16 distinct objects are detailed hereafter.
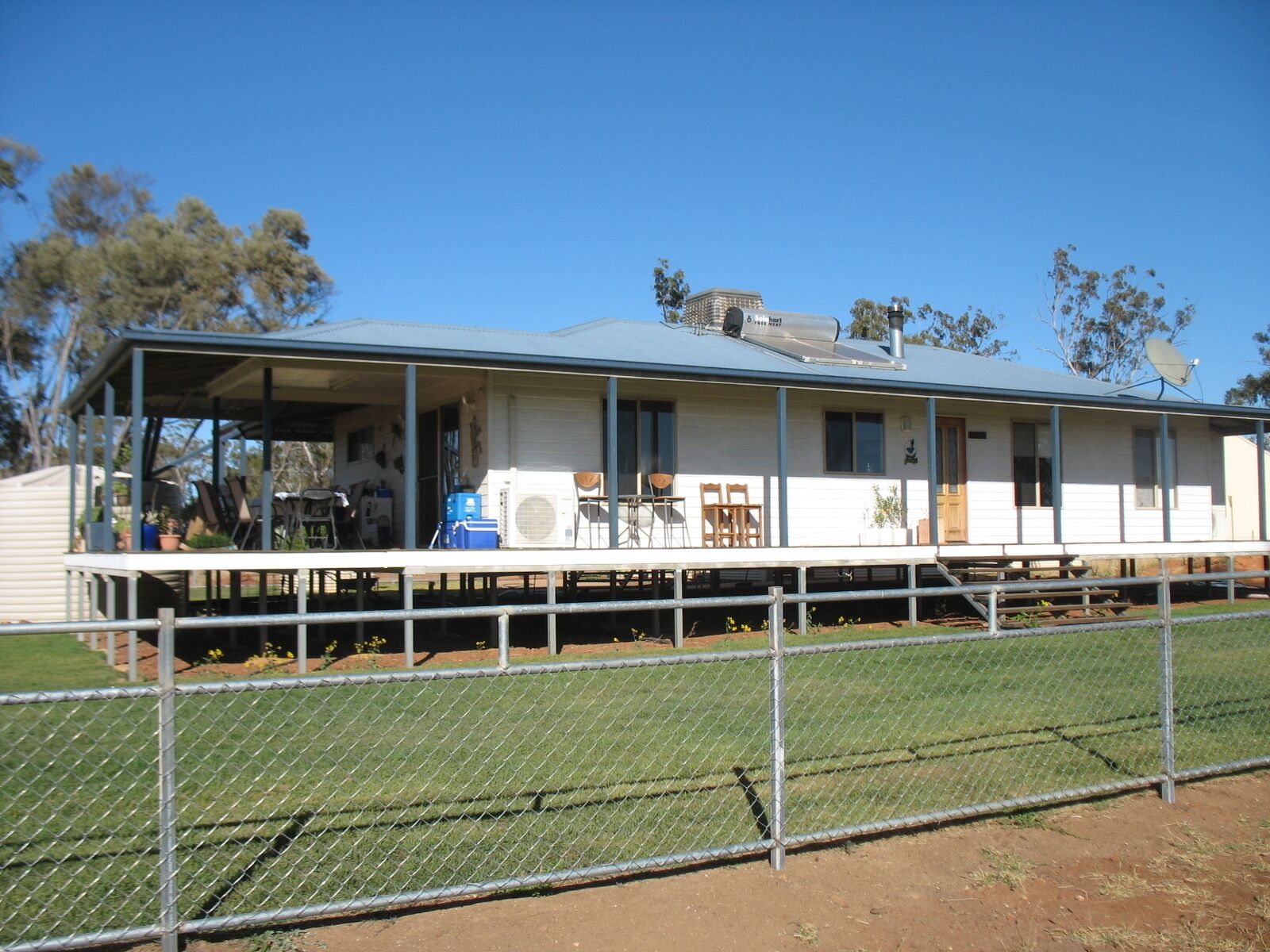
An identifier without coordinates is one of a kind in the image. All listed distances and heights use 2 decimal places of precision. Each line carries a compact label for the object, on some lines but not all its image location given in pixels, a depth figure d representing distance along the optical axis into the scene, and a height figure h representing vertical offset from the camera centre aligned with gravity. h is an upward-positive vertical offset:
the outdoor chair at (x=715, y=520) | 16.75 -0.22
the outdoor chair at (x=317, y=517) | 14.99 -0.08
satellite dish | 20.34 +2.54
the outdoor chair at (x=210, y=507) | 15.06 +0.08
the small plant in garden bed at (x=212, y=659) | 12.86 -1.76
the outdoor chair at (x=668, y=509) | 16.25 -0.04
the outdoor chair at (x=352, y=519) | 17.24 -0.13
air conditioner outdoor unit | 14.45 -0.17
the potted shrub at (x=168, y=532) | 13.45 -0.24
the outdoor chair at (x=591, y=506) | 15.70 +0.02
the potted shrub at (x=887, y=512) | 18.09 -0.15
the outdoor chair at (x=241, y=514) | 15.04 -0.03
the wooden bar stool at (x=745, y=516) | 16.83 -0.17
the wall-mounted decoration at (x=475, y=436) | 15.77 +1.05
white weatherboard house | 14.25 +1.14
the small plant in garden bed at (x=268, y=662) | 12.67 -1.75
